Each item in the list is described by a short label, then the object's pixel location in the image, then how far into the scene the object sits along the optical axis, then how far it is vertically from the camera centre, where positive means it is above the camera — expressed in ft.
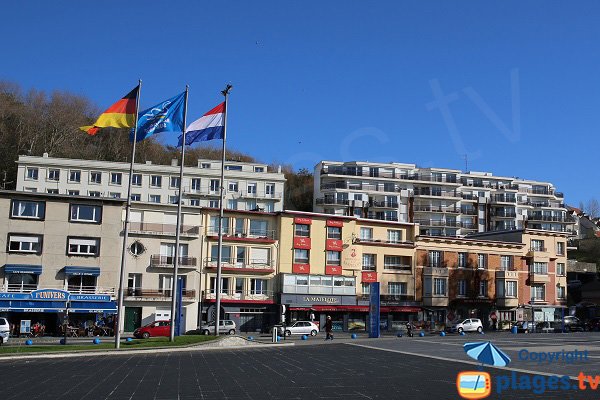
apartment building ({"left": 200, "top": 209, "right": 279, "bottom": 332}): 206.90 +2.87
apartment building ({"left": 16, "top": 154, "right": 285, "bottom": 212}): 277.03 +40.17
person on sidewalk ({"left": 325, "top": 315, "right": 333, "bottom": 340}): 157.79 -11.96
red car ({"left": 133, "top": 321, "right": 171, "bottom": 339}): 165.17 -13.98
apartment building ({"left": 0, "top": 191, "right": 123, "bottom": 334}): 177.47 +3.65
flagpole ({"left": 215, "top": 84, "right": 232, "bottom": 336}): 129.39 +15.06
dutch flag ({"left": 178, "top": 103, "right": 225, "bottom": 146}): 126.00 +28.36
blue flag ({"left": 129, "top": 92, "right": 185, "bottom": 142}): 116.37 +27.42
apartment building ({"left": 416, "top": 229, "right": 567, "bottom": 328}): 240.94 +3.35
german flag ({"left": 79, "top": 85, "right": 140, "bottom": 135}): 112.68 +26.97
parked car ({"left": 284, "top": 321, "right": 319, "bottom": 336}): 191.52 -13.99
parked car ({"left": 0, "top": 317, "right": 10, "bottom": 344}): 136.36 -12.51
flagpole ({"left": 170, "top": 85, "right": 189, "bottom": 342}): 120.06 +6.22
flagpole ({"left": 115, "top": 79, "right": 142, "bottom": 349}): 109.91 +3.69
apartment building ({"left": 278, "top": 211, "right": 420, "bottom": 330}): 217.97 +4.67
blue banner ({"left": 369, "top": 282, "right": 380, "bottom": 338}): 161.76 -7.12
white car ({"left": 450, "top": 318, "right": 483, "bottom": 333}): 200.75 -12.31
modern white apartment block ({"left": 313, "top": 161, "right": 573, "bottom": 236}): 357.20 +47.99
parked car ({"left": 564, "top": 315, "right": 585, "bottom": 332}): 219.41 -11.97
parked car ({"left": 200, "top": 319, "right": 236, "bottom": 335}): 184.69 -14.05
